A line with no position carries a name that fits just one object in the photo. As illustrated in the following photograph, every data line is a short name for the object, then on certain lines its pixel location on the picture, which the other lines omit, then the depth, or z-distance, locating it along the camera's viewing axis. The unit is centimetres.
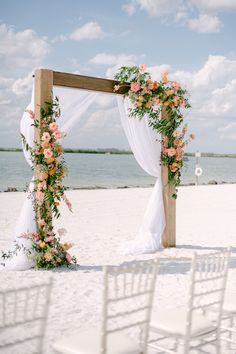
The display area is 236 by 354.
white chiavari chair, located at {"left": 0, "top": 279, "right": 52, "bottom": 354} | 247
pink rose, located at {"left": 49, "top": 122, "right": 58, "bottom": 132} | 605
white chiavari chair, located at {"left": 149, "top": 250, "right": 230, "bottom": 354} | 314
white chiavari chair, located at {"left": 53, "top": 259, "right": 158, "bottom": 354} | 265
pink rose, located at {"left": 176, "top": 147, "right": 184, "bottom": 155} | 764
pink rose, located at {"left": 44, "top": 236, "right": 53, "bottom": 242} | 621
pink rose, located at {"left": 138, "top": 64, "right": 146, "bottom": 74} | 731
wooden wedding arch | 624
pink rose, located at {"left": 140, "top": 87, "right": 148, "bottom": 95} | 732
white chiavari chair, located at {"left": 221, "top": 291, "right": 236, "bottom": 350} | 365
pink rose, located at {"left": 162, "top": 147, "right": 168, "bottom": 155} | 761
